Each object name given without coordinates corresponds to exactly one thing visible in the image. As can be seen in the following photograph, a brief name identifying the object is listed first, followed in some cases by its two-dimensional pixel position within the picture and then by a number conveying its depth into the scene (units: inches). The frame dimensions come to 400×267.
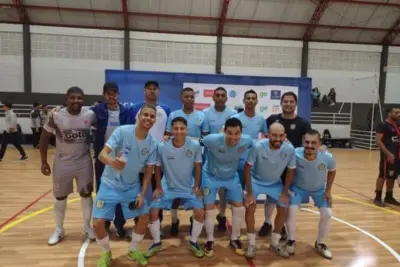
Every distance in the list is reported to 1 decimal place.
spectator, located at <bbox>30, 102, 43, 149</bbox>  508.4
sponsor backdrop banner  207.6
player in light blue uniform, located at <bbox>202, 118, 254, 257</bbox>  148.7
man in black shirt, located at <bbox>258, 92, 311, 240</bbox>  159.7
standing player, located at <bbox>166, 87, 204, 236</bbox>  175.2
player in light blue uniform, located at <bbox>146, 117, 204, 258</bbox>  143.3
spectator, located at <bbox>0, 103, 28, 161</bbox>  373.7
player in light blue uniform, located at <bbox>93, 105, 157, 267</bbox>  128.7
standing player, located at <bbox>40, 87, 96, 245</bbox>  148.4
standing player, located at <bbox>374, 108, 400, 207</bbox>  225.3
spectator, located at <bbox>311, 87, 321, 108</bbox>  606.6
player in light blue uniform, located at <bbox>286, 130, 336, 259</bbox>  149.3
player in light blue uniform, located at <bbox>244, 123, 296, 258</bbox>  147.4
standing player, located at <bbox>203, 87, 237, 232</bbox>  178.5
